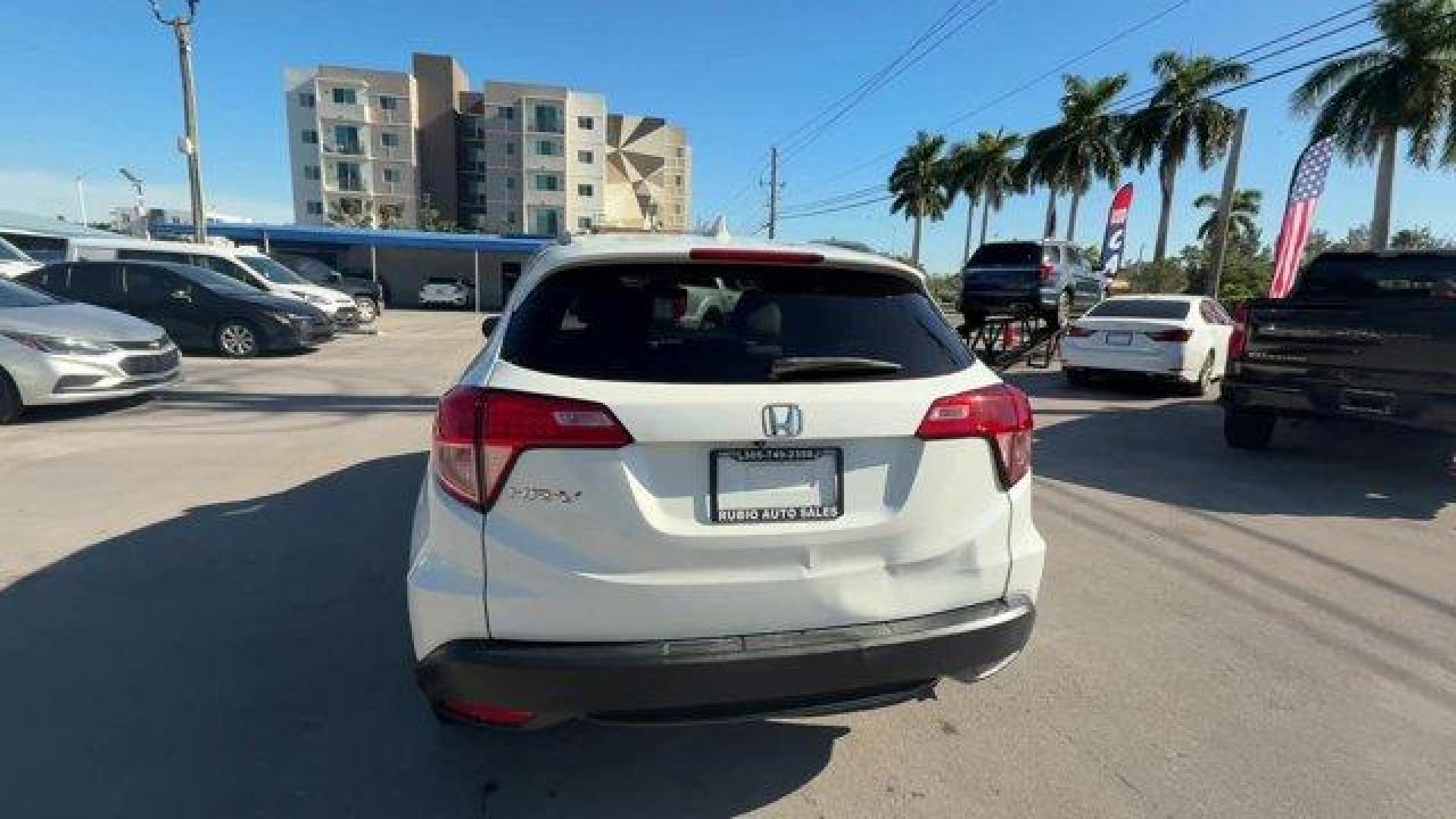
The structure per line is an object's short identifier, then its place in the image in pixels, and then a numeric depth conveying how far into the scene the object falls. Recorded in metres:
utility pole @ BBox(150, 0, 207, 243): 18.86
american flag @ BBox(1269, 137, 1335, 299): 17.36
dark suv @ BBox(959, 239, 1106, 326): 14.45
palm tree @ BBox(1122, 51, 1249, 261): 36.06
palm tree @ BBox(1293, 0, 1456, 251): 24.48
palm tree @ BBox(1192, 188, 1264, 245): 57.00
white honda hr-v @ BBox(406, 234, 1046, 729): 2.04
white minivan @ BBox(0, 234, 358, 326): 14.55
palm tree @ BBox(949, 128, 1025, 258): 51.28
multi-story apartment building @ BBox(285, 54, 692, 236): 67.88
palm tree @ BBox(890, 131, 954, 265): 57.72
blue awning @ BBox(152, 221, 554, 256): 35.72
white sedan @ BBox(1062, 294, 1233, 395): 11.09
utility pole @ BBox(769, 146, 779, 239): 55.06
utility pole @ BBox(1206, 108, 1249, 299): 23.48
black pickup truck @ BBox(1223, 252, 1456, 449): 5.87
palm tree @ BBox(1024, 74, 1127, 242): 41.16
